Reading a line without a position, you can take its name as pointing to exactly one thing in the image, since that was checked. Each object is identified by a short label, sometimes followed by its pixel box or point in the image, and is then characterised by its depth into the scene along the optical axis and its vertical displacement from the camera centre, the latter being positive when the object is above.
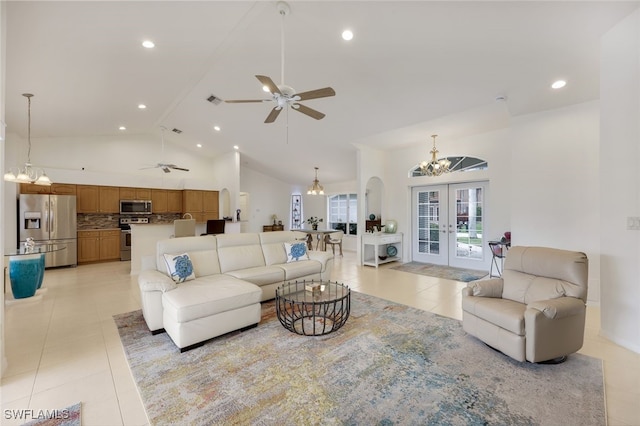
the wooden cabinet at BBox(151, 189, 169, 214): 8.12 +0.41
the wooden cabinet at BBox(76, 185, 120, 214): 6.93 +0.42
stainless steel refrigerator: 5.83 -0.18
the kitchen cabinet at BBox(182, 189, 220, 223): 8.46 +0.33
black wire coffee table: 2.90 -1.20
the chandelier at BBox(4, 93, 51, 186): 4.13 +0.61
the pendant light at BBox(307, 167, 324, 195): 8.43 +0.78
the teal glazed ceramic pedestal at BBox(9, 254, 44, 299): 3.91 -0.88
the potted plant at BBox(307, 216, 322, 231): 8.92 -0.26
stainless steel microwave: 7.55 +0.22
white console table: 6.35 -0.84
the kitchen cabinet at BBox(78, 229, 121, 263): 6.74 -0.79
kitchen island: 5.76 -0.53
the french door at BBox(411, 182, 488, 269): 5.96 -0.27
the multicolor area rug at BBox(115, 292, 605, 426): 1.80 -1.34
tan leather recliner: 2.27 -0.88
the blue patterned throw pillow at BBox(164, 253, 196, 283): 3.28 -0.65
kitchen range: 7.28 -0.80
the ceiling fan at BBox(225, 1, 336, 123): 2.47 +1.17
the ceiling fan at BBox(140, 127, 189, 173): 6.34 +1.15
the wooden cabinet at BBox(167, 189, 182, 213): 8.44 +0.43
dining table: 7.73 -0.69
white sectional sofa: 2.66 -0.83
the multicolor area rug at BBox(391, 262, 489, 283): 5.31 -1.26
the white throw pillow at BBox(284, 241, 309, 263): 4.50 -0.63
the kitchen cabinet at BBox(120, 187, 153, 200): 7.59 +0.61
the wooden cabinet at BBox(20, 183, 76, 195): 6.08 +0.62
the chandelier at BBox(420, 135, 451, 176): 5.52 +0.99
